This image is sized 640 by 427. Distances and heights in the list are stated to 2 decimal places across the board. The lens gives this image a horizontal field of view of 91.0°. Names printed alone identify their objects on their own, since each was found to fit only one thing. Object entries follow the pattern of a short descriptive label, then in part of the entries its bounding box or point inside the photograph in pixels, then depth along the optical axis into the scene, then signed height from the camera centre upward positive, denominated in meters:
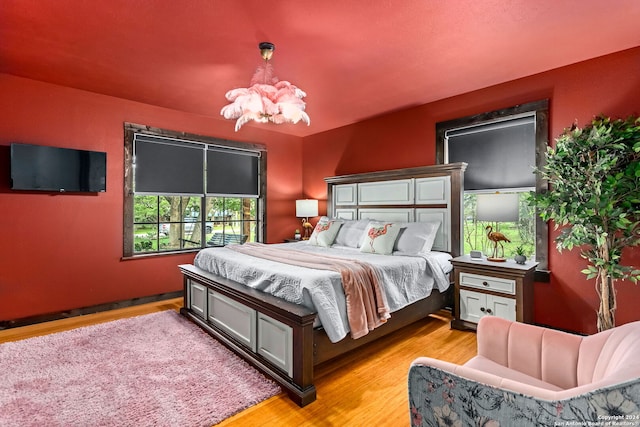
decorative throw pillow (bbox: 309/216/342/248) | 4.33 -0.25
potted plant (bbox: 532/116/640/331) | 2.43 +0.15
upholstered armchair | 0.84 -0.61
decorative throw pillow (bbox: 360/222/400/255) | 3.64 -0.28
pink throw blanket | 2.45 -0.62
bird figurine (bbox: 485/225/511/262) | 3.23 -0.25
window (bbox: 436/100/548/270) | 3.30 +0.66
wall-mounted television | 3.36 +0.54
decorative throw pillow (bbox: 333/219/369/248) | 4.21 -0.25
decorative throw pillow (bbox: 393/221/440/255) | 3.65 -0.27
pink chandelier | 2.55 +0.93
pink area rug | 1.95 -1.23
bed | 2.26 -0.59
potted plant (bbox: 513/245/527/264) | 3.12 -0.41
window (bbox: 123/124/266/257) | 4.34 +0.37
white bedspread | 2.28 -0.55
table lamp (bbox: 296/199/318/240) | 5.57 +0.13
